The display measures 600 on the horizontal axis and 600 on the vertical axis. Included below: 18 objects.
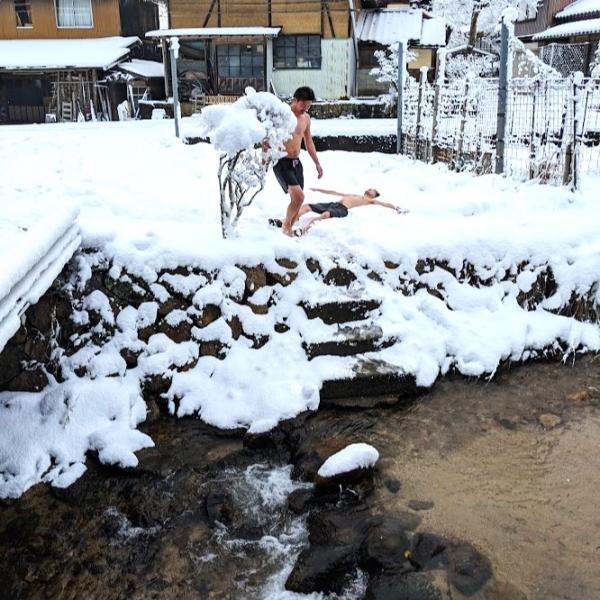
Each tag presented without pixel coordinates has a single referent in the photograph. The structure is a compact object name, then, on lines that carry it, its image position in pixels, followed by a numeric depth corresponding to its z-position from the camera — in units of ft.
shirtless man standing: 21.38
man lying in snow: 23.39
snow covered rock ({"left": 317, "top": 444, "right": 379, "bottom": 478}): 14.12
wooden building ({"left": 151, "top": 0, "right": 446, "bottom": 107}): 69.10
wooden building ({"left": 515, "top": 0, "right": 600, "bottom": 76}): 76.28
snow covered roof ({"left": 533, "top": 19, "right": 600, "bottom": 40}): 74.77
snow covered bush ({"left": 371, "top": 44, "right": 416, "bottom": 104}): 71.82
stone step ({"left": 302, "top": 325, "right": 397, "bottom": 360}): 18.38
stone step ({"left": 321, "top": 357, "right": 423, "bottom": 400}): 17.57
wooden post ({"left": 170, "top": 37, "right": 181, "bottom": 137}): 43.50
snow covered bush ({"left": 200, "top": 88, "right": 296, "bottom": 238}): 17.52
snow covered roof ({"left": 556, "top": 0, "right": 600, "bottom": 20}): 79.96
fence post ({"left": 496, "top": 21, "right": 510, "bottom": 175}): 28.04
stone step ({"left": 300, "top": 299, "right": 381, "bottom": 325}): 19.03
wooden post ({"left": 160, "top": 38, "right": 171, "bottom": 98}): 72.59
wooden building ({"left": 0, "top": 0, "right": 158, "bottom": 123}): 76.07
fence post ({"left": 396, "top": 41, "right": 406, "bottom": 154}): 42.11
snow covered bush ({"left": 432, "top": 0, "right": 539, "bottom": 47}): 83.51
